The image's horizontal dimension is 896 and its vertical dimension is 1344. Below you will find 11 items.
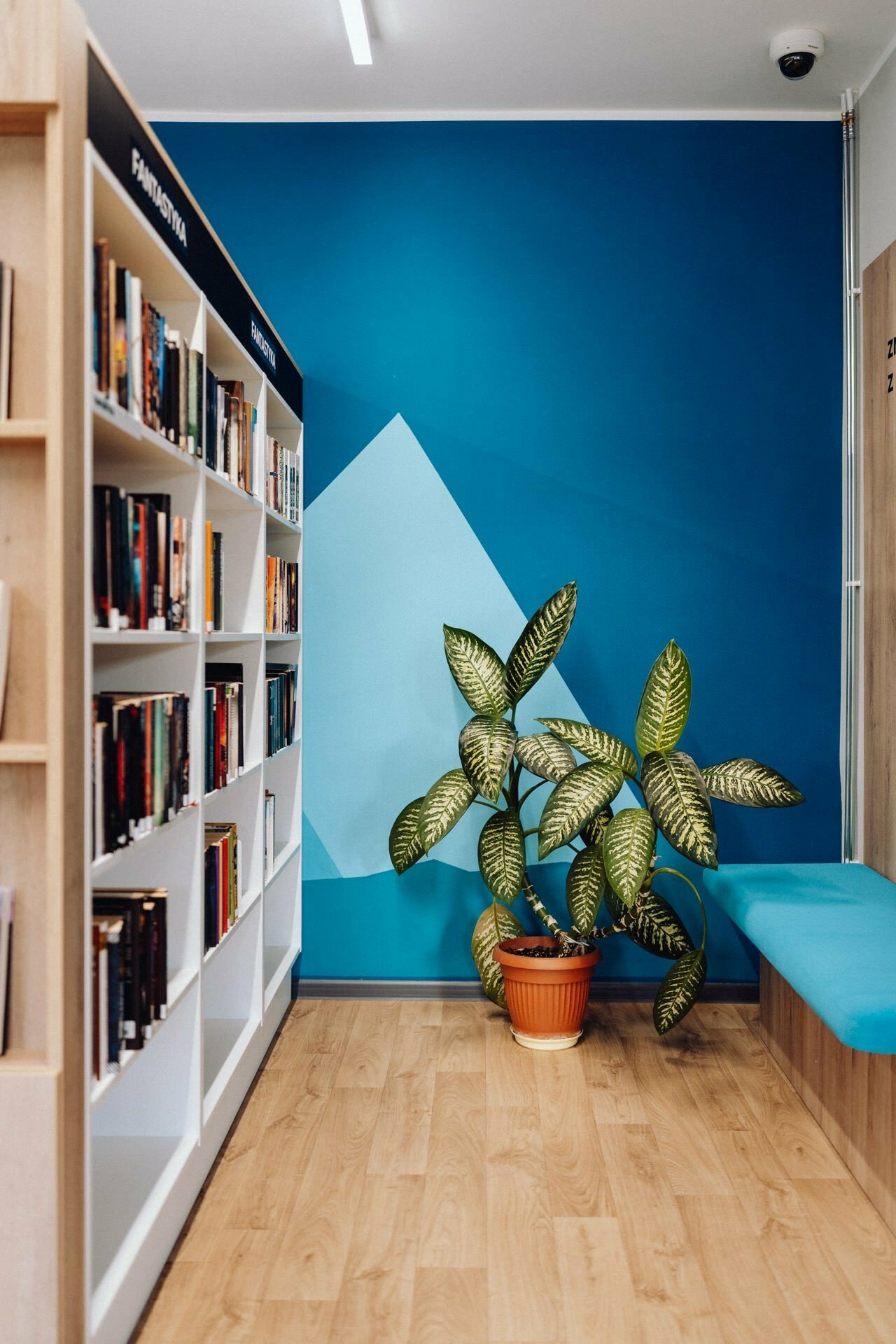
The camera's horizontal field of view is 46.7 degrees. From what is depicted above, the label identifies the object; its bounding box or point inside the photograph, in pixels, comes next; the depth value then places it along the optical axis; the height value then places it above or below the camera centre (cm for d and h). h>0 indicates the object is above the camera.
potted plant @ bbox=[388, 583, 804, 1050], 276 -38
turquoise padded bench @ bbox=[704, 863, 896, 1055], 206 -62
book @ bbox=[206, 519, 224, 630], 244 +23
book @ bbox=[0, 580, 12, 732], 157 +9
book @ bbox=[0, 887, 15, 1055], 160 -40
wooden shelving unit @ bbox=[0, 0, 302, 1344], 153 -5
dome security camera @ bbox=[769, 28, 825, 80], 308 +189
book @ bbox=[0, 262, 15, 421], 158 +53
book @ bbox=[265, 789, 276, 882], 316 -47
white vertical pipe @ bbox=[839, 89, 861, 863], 348 +51
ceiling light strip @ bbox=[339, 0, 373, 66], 264 +172
